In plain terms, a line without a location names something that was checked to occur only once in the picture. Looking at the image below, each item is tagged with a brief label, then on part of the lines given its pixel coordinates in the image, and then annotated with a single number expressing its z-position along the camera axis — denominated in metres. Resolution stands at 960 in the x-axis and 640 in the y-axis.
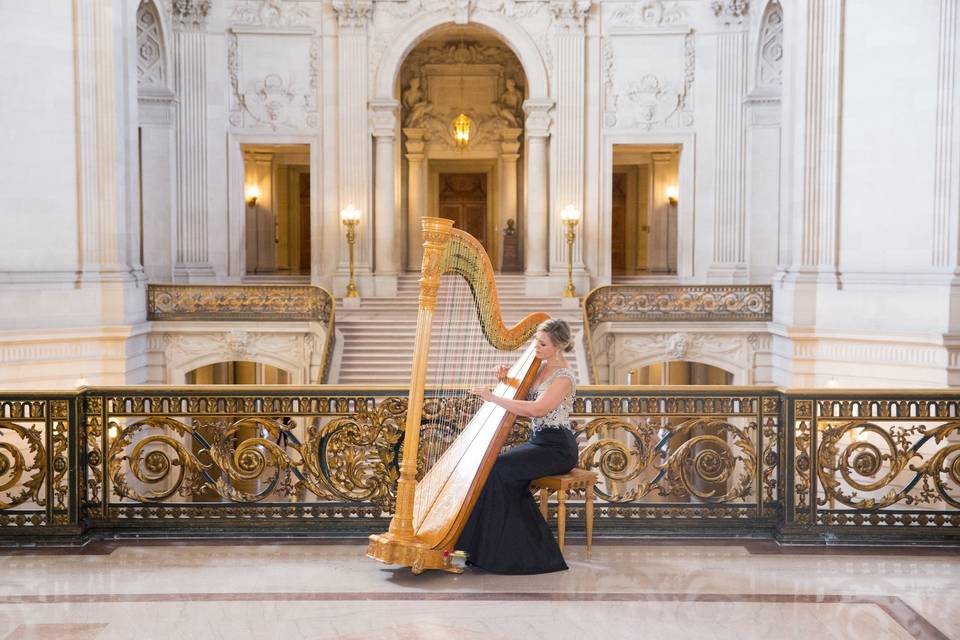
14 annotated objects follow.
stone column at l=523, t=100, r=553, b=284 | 20.53
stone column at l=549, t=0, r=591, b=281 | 20.30
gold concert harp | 5.12
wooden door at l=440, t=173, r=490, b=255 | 25.44
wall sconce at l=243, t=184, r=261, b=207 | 24.41
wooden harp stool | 5.90
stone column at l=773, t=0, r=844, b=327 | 14.13
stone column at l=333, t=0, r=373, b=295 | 20.25
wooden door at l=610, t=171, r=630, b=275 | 26.77
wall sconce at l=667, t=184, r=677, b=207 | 24.58
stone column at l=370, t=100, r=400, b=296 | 20.36
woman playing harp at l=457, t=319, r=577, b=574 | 5.73
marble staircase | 16.34
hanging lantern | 22.94
